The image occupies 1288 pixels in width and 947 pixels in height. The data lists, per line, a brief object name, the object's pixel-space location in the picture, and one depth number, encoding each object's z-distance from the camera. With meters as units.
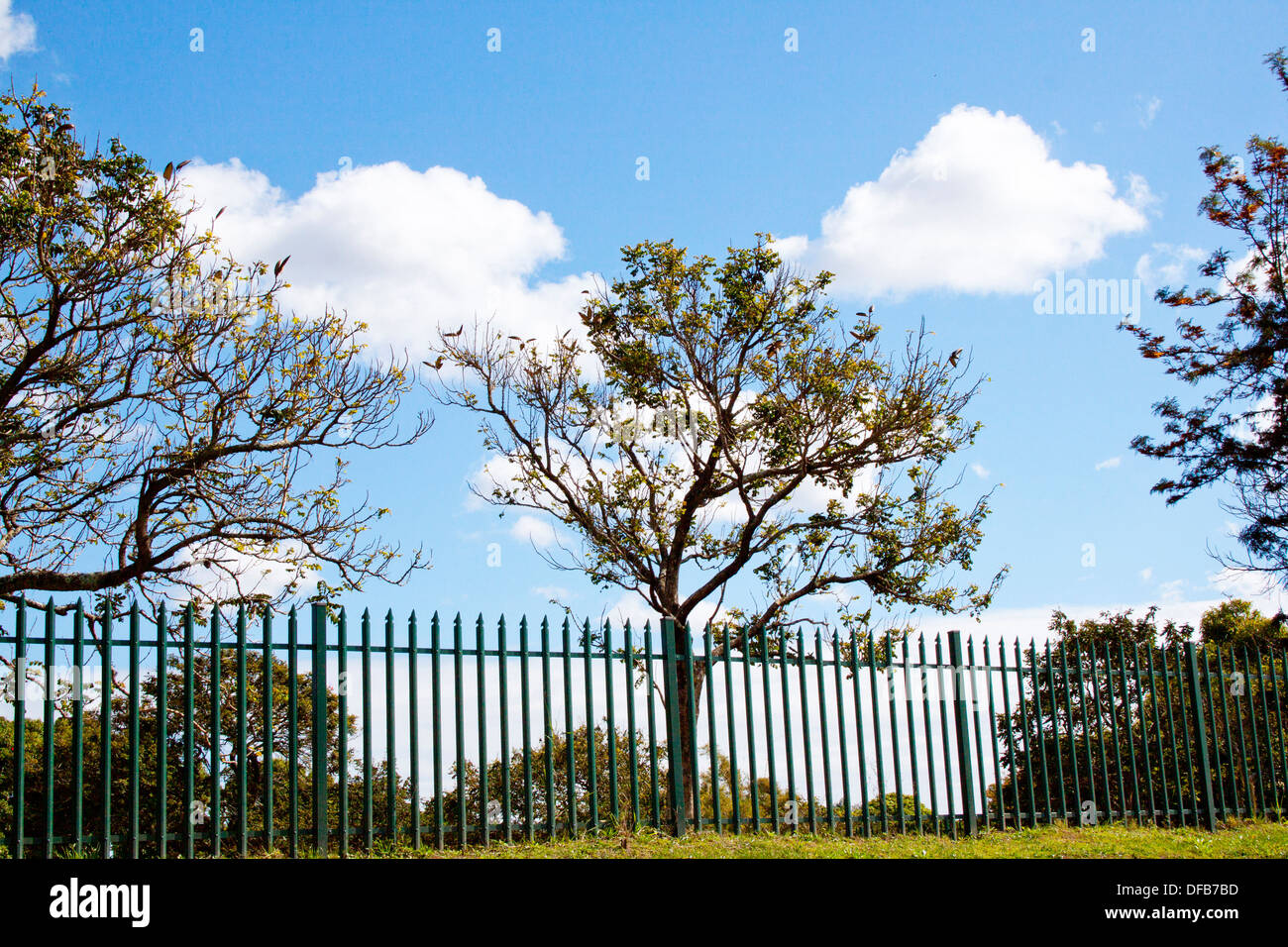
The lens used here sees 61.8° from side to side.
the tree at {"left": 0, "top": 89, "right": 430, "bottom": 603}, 11.40
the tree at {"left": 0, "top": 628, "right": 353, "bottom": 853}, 16.31
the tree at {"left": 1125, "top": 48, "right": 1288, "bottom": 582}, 17.44
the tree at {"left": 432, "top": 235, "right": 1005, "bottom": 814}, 14.43
